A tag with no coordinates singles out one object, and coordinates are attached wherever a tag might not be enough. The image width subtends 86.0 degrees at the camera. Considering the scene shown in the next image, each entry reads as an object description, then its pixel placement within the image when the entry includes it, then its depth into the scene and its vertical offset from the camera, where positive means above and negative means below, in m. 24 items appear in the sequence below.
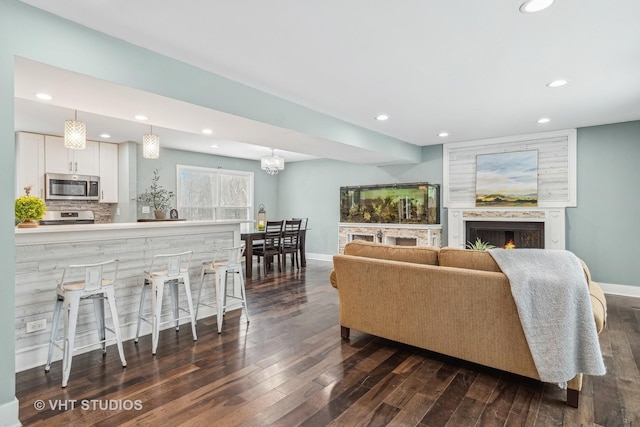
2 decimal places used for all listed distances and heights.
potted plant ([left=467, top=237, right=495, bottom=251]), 5.83 -0.59
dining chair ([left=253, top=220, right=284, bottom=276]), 6.41 -0.59
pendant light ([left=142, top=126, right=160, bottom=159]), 4.13 +0.80
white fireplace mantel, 5.33 -0.13
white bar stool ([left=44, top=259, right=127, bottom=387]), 2.52 -0.69
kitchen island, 2.71 -0.42
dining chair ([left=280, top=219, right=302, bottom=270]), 6.80 -0.56
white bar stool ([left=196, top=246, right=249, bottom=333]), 3.55 -0.66
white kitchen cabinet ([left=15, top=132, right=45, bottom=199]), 5.19 +0.77
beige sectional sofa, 2.36 -0.71
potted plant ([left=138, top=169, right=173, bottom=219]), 6.45 +0.30
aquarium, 6.57 +0.16
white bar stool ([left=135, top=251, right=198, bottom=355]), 3.09 -0.68
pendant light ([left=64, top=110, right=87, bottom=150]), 3.16 +0.72
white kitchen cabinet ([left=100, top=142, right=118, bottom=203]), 6.09 +0.71
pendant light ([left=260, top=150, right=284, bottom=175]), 6.23 +0.88
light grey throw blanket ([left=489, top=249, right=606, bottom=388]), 2.12 -0.67
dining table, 6.06 -0.59
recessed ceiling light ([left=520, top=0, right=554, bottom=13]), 2.06 +1.25
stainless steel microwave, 5.45 +0.42
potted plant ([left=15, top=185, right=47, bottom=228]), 2.73 +0.01
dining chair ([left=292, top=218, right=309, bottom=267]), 7.22 -0.73
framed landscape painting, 5.61 +0.54
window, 7.18 +0.42
